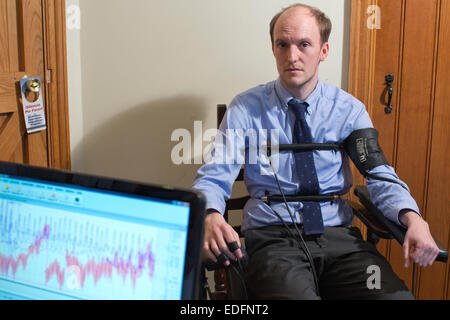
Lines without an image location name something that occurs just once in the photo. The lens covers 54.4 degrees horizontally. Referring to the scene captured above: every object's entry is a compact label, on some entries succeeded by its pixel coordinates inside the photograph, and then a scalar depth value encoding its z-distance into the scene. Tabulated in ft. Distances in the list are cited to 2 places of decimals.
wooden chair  3.86
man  4.54
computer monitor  2.07
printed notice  5.74
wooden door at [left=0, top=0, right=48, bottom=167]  5.37
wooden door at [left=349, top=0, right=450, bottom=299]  6.55
